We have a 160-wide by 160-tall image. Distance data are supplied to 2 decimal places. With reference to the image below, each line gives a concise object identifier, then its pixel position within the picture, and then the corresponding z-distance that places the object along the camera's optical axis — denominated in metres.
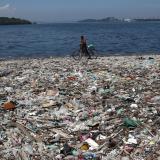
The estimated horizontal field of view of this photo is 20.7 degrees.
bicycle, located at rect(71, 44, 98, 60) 26.78
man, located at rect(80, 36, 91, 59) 26.67
